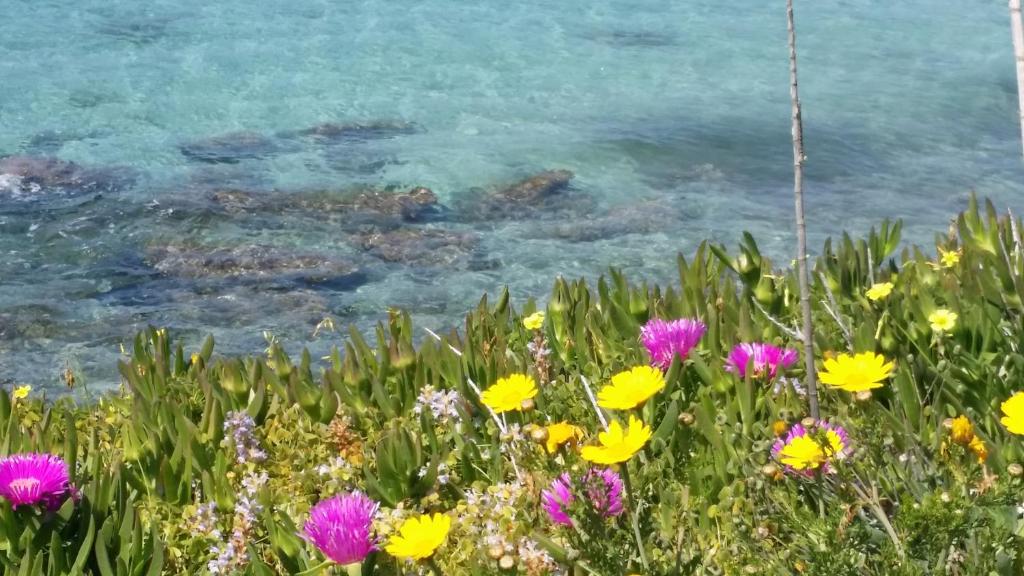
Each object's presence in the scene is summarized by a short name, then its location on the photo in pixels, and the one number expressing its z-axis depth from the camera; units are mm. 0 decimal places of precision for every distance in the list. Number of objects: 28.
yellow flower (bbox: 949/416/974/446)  2545
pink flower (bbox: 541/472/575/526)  2521
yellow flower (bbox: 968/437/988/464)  2691
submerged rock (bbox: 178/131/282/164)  9430
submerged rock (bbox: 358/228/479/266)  7410
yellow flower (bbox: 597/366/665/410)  2404
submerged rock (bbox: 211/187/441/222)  8219
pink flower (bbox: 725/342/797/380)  3309
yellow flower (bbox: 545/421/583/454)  2660
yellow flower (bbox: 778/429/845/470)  2336
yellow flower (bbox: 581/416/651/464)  2186
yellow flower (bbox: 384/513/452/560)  2125
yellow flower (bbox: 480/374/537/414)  2707
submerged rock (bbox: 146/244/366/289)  7121
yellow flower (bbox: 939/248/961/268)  4086
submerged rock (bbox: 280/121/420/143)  10062
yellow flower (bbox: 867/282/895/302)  3547
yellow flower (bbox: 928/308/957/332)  3266
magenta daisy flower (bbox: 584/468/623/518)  2201
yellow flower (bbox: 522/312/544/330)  3732
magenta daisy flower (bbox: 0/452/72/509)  2723
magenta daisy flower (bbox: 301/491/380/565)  2434
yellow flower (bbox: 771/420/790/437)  2713
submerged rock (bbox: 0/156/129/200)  8523
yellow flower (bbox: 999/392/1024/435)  2283
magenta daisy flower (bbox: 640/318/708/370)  3391
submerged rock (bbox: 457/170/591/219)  8305
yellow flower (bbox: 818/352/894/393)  2504
